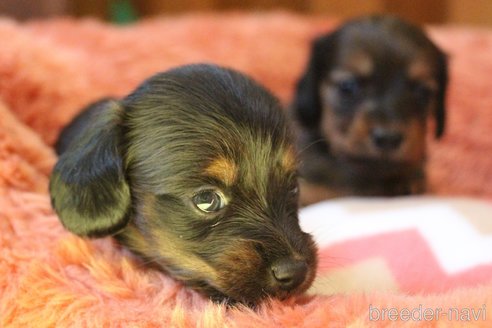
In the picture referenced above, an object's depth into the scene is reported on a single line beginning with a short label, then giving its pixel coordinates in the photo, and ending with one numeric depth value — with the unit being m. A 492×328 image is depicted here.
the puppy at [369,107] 0.58
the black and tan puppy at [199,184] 0.41
